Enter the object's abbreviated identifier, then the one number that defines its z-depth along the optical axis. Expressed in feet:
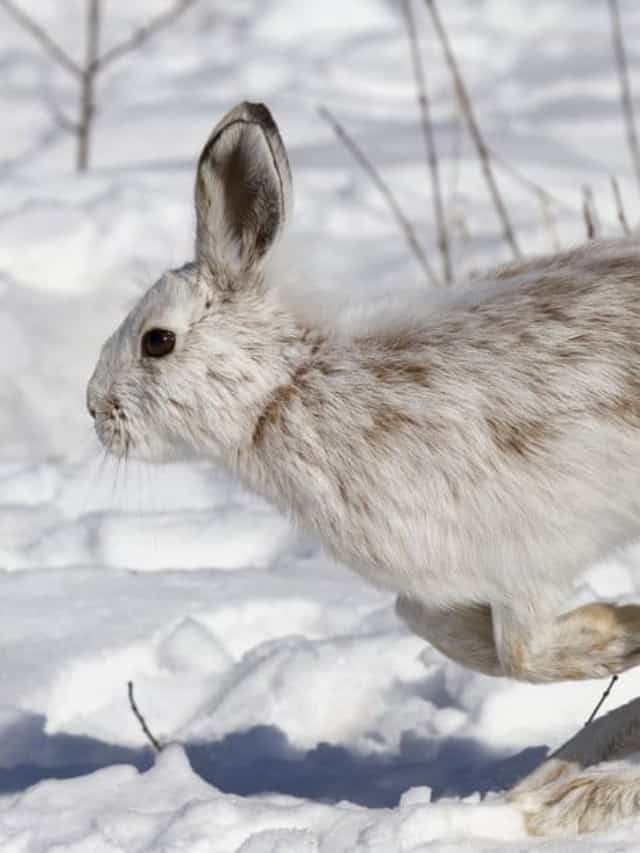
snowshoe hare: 20.53
